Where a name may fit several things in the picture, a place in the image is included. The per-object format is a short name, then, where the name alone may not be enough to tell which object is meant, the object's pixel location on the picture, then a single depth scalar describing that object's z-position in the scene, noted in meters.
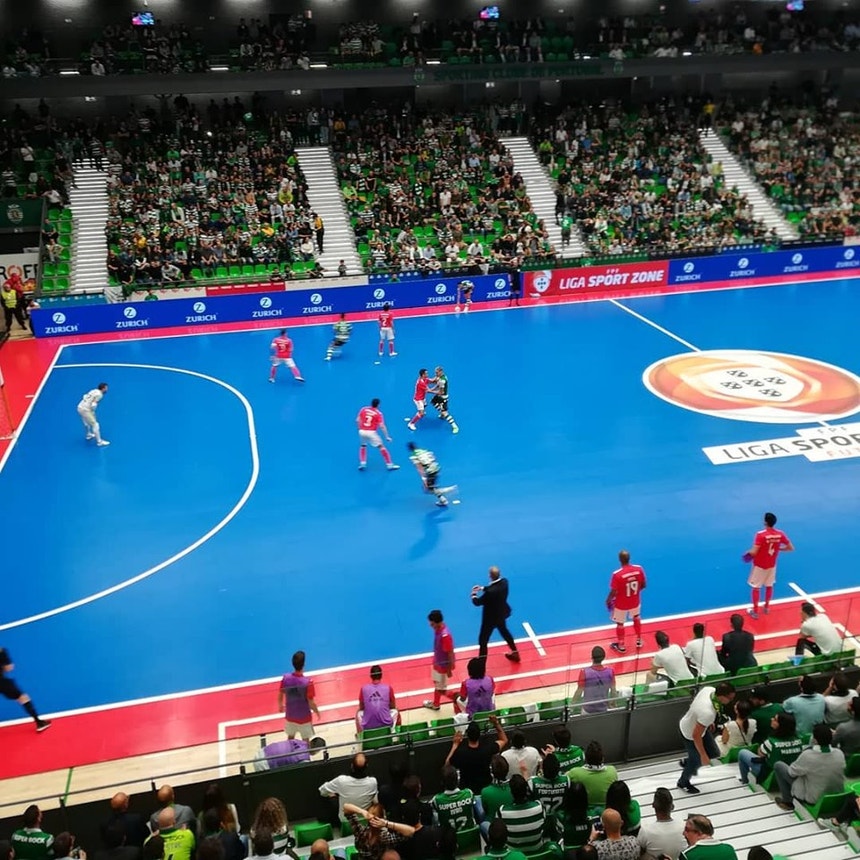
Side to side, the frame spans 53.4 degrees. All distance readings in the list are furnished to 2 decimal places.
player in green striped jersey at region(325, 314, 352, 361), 27.25
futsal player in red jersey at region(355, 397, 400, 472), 18.81
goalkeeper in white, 20.50
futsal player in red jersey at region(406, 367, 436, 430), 21.33
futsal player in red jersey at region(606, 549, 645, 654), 12.88
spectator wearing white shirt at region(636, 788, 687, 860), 7.32
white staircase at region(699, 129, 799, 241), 41.38
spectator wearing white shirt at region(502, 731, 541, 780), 8.71
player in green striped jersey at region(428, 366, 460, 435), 21.33
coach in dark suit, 12.31
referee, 11.52
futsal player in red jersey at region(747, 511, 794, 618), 13.68
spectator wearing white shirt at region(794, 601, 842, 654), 11.63
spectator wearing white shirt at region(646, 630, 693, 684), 10.93
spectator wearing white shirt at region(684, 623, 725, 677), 11.02
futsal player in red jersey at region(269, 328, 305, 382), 24.45
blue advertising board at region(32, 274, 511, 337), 30.20
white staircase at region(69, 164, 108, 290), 34.03
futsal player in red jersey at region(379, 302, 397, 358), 26.75
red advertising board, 34.09
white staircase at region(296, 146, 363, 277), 36.47
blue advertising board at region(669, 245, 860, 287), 35.56
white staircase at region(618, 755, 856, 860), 8.19
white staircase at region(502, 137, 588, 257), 38.44
